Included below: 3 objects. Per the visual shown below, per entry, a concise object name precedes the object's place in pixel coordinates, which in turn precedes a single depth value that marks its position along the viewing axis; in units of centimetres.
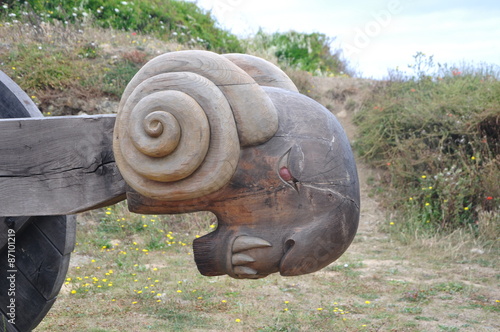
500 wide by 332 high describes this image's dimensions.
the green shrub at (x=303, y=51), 1253
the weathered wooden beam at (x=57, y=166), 180
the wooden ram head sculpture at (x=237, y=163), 155
